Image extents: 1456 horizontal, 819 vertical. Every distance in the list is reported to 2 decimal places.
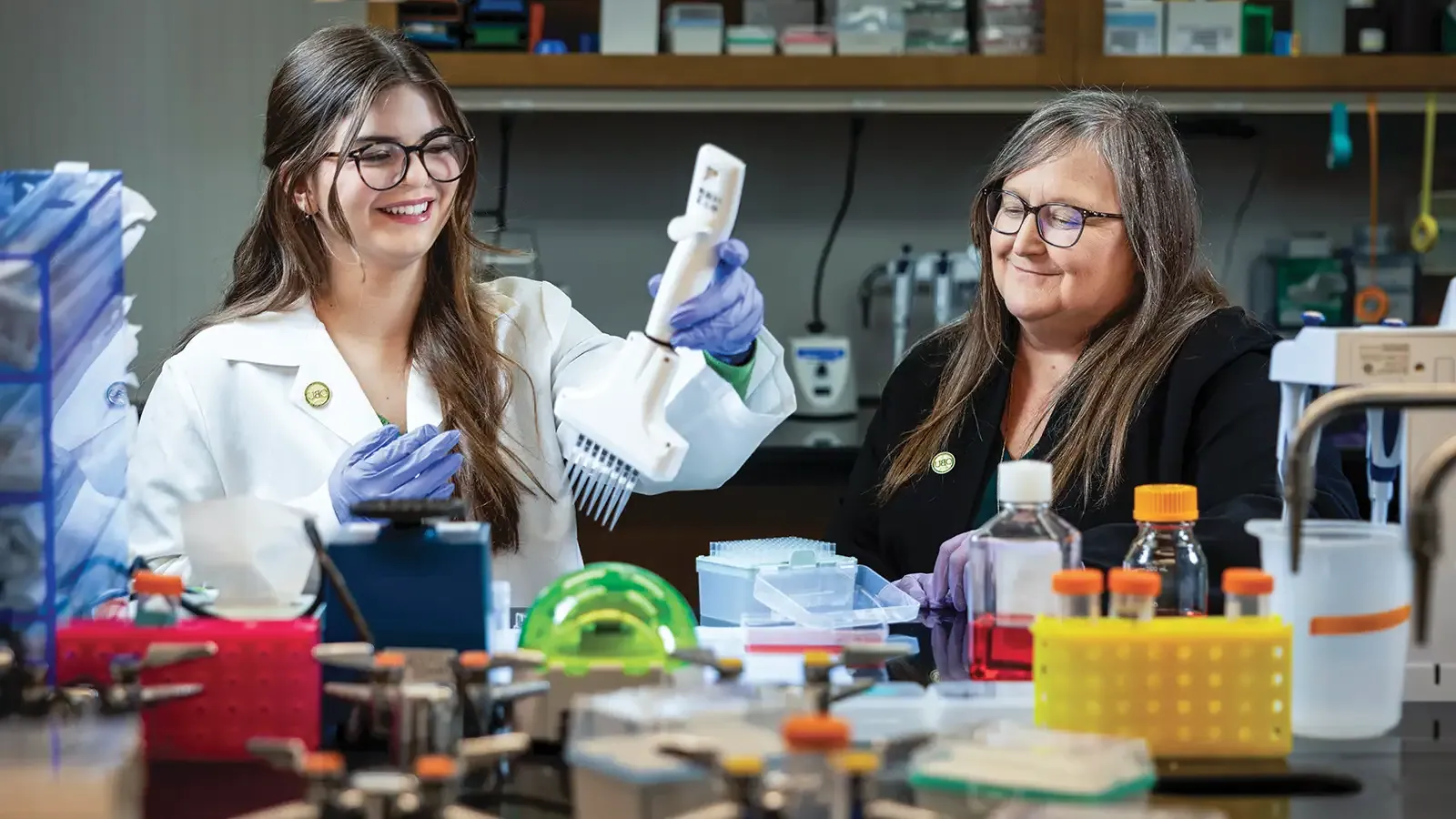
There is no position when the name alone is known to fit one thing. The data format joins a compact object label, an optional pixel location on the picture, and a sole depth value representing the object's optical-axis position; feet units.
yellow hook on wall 11.82
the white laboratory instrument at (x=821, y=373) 11.59
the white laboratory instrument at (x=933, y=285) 11.60
